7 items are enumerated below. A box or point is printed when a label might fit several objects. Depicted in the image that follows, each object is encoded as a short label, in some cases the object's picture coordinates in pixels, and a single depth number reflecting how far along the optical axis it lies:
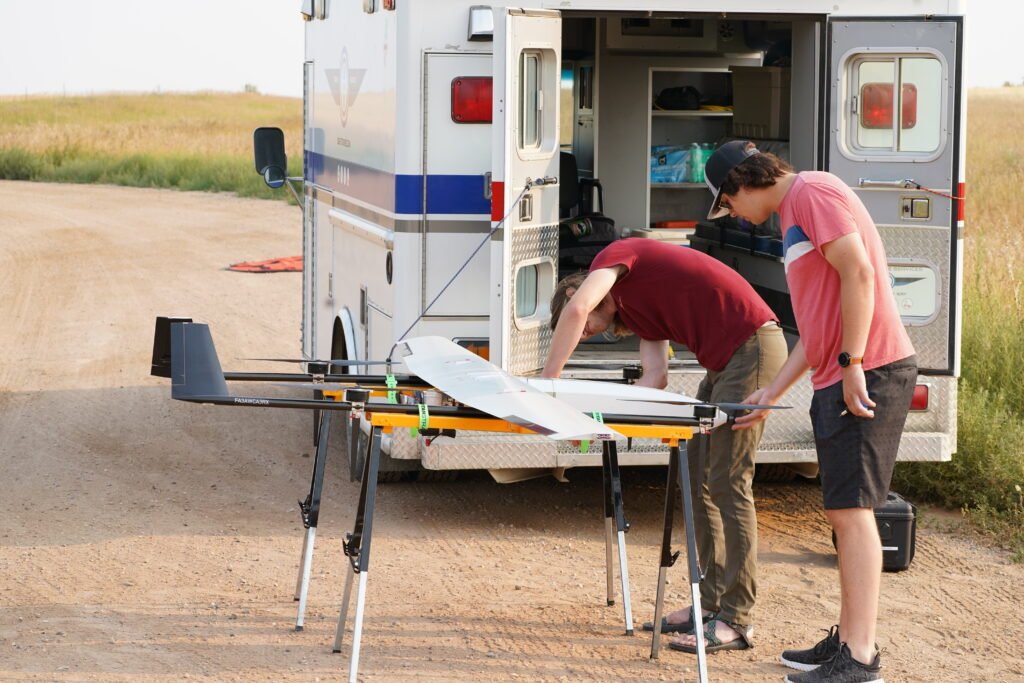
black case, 12.73
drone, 8.62
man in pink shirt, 9.30
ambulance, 12.84
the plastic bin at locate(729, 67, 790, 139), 17.08
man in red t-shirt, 10.54
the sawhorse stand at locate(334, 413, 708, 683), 9.15
